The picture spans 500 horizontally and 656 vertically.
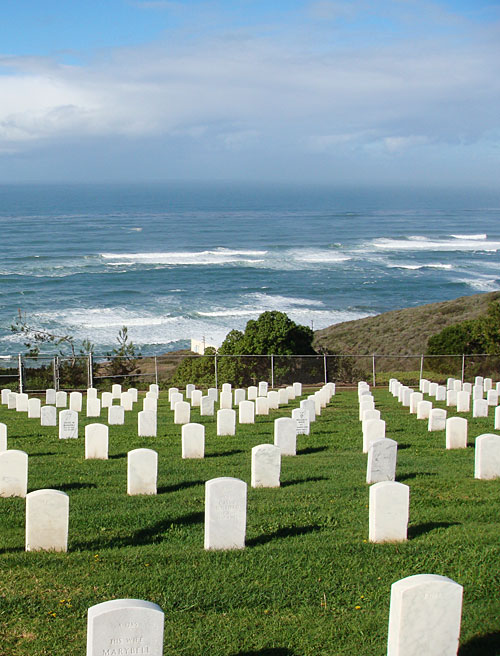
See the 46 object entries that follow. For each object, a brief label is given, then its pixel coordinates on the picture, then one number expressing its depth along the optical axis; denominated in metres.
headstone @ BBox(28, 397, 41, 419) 20.00
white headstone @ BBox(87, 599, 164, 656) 5.05
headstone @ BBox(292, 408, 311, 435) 16.41
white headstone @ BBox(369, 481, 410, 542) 8.37
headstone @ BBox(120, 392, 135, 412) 21.69
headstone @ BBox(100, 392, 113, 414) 21.61
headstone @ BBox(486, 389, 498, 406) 22.25
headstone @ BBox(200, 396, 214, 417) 19.72
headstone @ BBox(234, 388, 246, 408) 22.00
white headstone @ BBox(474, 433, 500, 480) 11.45
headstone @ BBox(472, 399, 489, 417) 19.52
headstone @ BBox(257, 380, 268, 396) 23.25
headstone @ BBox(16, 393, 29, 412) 21.25
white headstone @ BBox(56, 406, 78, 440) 15.72
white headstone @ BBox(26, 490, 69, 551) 7.93
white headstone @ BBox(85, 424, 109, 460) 13.55
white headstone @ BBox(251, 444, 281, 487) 10.90
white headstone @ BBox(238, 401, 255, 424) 18.50
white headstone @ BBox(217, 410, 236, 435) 16.23
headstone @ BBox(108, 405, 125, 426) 17.98
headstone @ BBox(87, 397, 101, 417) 19.91
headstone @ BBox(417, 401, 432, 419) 19.22
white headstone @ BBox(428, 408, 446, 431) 17.16
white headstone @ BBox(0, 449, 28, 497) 10.13
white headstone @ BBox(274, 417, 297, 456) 13.96
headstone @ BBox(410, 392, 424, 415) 20.76
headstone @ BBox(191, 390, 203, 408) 22.27
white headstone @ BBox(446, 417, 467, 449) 14.66
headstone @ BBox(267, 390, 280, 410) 21.84
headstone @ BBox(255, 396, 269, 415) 20.23
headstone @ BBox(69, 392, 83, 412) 21.14
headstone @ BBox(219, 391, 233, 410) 21.58
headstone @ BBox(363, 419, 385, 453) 14.61
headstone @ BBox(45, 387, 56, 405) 22.14
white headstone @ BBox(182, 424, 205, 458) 13.56
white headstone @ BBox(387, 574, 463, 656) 5.62
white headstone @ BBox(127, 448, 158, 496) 10.59
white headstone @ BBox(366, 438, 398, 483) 11.09
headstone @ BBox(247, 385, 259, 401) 23.22
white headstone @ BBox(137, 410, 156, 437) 16.23
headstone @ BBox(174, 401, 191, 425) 18.34
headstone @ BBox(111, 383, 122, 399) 23.78
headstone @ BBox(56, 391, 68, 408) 21.67
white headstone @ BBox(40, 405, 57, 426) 17.95
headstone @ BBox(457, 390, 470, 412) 20.55
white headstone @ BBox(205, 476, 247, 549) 8.17
